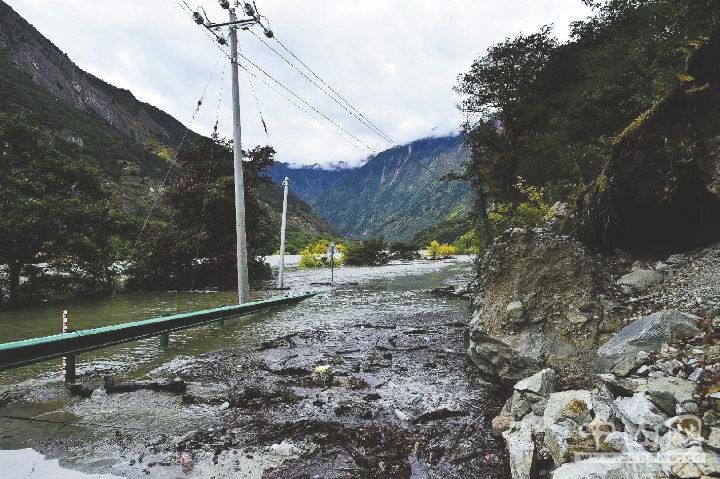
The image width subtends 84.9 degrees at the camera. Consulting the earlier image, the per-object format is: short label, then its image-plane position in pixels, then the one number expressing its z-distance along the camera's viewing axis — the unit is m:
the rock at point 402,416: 5.05
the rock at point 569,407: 3.62
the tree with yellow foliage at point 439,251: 74.81
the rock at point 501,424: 4.50
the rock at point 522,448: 3.41
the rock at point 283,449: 4.20
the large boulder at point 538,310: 5.72
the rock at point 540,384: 4.54
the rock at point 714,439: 2.62
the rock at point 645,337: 4.25
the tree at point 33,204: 15.91
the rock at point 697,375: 3.41
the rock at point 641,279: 5.86
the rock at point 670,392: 3.21
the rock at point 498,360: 5.91
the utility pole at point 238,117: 14.83
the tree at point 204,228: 24.45
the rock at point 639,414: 3.14
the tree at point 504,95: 27.38
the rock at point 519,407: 4.54
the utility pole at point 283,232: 21.14
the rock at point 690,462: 2.52
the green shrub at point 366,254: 51.59
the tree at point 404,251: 67.90
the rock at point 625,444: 2.86
